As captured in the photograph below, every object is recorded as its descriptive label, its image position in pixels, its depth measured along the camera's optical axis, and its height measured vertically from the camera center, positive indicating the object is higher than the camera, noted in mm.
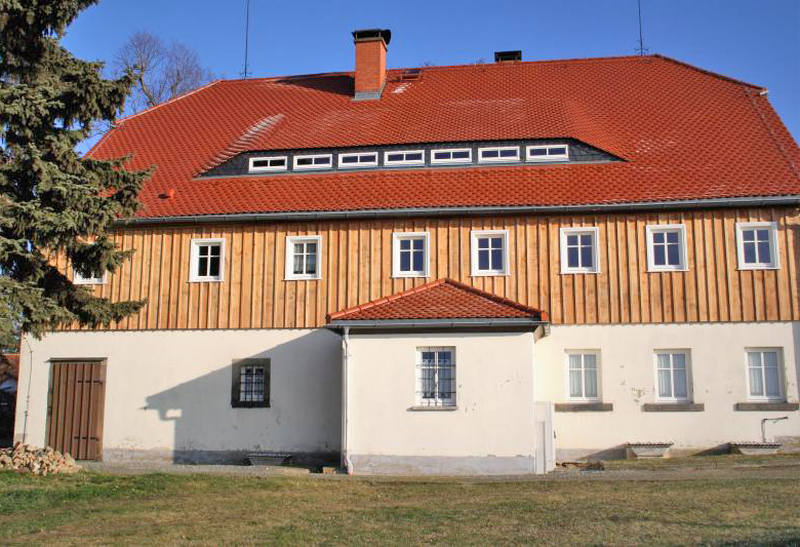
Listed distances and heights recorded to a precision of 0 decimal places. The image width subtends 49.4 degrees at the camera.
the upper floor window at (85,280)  21531 +3147
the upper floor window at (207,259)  21281 +3633
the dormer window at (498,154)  21922 +6367
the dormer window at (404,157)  22234 +6378
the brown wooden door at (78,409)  20906 -24
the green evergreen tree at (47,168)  14617 +4208
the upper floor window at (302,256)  21016 +3651
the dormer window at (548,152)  21688 +6355
